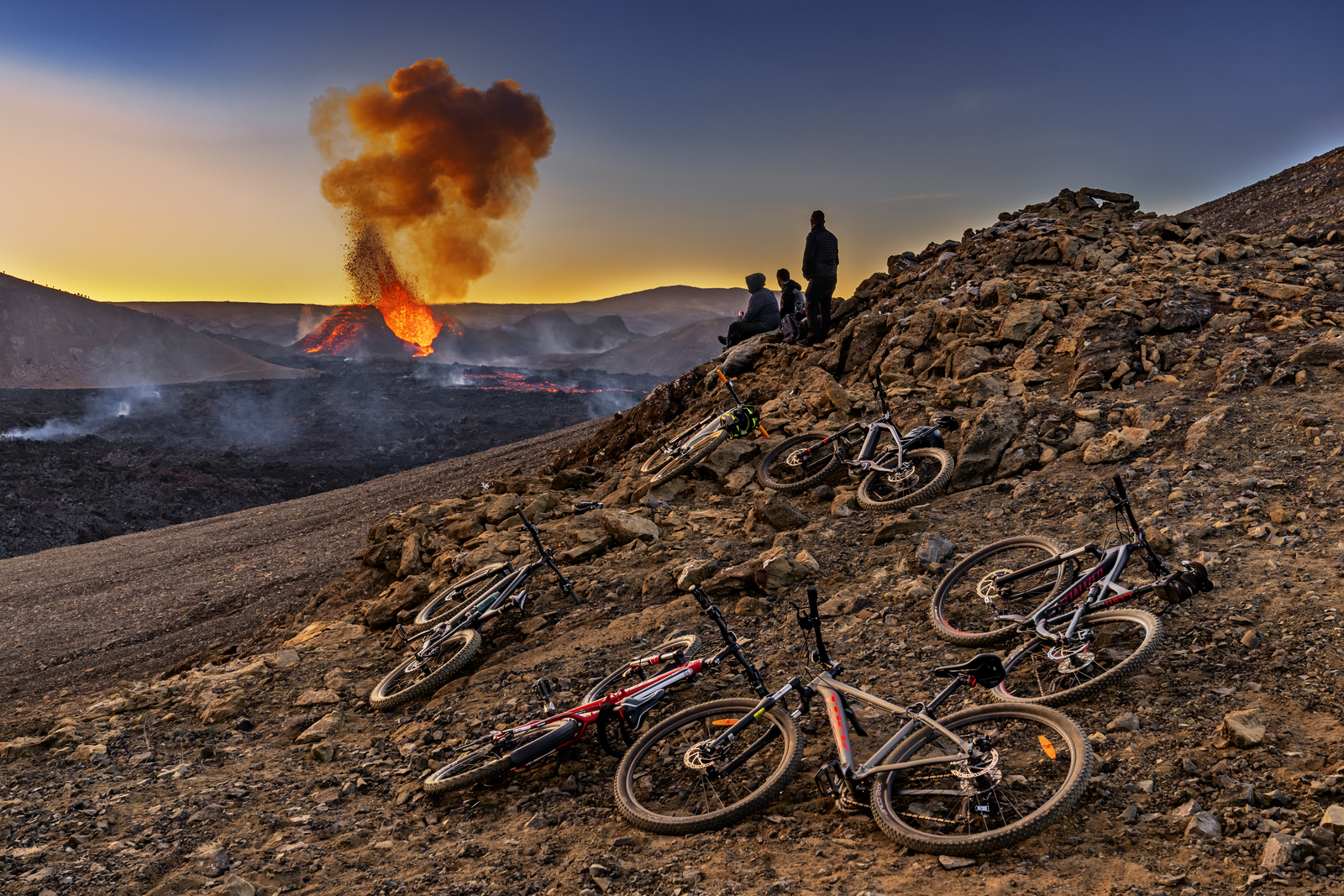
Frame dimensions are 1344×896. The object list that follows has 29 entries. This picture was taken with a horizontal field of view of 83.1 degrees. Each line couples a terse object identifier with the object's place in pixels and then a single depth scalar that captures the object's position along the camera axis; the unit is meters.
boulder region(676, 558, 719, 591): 9.28
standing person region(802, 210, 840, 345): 15.52
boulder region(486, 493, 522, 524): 13.30
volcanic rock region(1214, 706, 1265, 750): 4.79
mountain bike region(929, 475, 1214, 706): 5.66
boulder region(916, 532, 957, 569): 8.38
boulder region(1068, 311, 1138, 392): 11.43
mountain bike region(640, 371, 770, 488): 12.48
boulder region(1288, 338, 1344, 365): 10.05
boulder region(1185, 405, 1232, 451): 9.12
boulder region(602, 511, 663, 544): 11.01
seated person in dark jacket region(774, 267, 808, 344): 17.45
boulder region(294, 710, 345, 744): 8.30
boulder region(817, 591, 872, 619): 8.06
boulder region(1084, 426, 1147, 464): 9.46
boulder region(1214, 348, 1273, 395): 10.21
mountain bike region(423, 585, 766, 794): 6.36
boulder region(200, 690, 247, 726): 9.09
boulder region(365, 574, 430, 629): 11.55
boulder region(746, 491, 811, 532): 10.28
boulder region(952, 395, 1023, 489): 10.12
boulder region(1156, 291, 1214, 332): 11.94
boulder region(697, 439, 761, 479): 12.37
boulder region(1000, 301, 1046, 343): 13.28
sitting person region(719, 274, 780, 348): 18.44
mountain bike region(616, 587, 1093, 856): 4.52
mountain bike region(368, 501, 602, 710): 8.69
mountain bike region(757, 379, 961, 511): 10.03
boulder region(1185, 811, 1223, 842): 4.29
